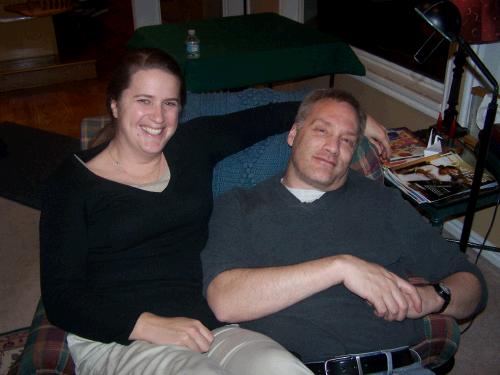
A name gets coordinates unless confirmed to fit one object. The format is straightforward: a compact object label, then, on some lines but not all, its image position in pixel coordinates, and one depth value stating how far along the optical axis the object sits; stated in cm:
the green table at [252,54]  288
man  120
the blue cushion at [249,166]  166
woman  119
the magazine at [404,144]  192
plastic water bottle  288
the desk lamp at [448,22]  138
